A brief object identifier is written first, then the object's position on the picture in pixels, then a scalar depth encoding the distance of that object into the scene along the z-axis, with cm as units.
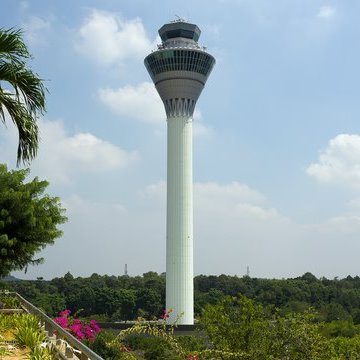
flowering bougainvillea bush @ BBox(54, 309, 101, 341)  2159
